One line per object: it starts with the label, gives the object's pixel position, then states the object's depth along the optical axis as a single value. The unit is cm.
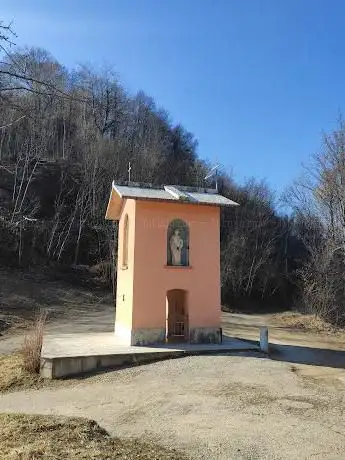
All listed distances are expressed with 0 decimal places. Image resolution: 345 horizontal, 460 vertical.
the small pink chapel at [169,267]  1455
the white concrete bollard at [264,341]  1428
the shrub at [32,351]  1164
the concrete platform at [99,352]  1150
